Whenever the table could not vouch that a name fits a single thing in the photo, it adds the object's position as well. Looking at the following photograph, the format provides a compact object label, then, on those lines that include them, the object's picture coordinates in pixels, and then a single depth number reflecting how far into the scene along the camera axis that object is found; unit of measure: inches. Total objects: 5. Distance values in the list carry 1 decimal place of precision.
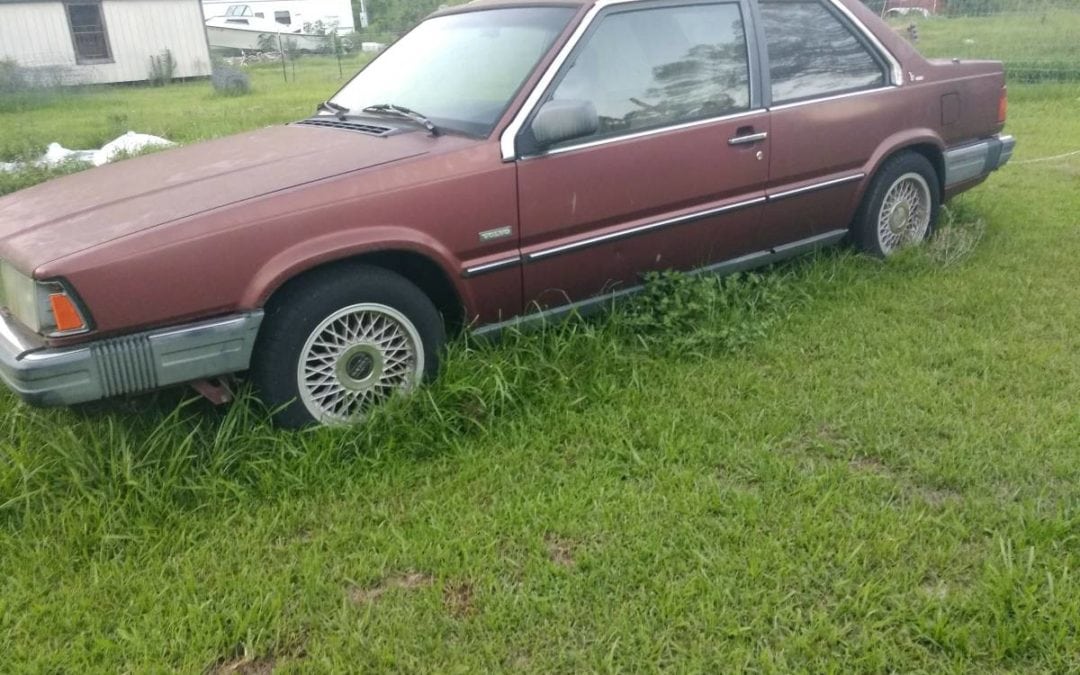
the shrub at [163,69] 882.1
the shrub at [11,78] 616.3
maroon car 116.3
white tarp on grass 326.0
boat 1119.6
